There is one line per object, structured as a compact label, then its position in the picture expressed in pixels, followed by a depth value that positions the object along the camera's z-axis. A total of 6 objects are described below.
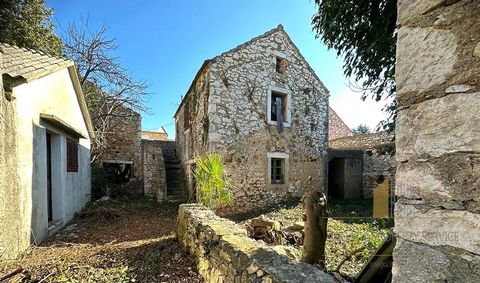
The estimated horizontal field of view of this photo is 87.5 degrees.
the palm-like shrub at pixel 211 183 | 5.41
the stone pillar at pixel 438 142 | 0.81
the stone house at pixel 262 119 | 8.06
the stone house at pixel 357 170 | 11.40
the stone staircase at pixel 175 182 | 9.99
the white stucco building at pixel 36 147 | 3.78
